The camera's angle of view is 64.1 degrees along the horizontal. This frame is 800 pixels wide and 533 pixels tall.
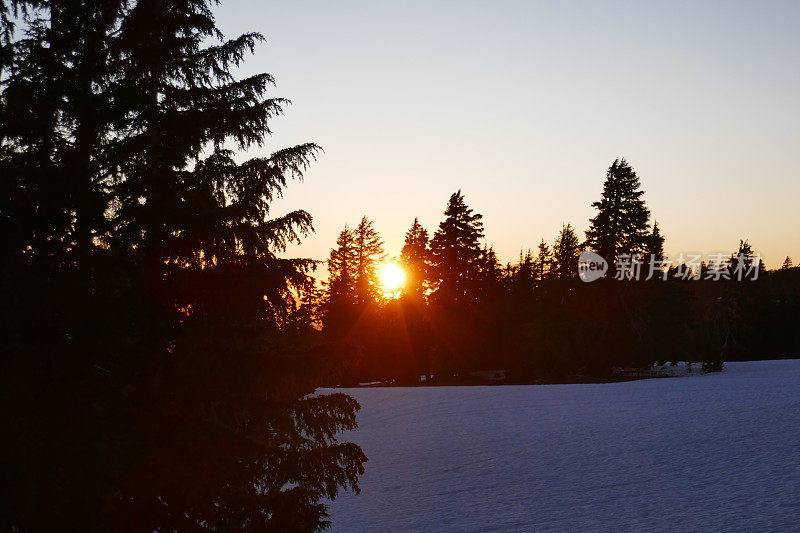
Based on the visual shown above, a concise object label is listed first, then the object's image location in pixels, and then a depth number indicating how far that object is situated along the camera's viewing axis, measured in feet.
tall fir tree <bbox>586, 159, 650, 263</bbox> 164.25
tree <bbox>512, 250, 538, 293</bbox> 165.48
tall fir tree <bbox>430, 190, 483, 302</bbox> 165.68
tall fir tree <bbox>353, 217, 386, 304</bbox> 215.94
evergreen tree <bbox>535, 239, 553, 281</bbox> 249.14
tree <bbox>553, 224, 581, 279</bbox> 170.60
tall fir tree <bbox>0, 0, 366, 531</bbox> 22.25
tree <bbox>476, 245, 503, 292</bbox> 166.09
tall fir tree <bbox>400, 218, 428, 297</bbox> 177.27
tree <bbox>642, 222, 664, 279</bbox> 167.94
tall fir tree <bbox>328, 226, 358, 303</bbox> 203.82
